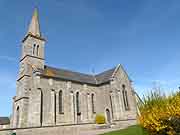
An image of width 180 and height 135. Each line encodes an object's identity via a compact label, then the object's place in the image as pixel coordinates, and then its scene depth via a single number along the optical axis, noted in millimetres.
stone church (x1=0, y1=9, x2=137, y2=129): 22145
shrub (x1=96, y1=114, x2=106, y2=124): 25044
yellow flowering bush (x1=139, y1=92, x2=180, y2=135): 6729
